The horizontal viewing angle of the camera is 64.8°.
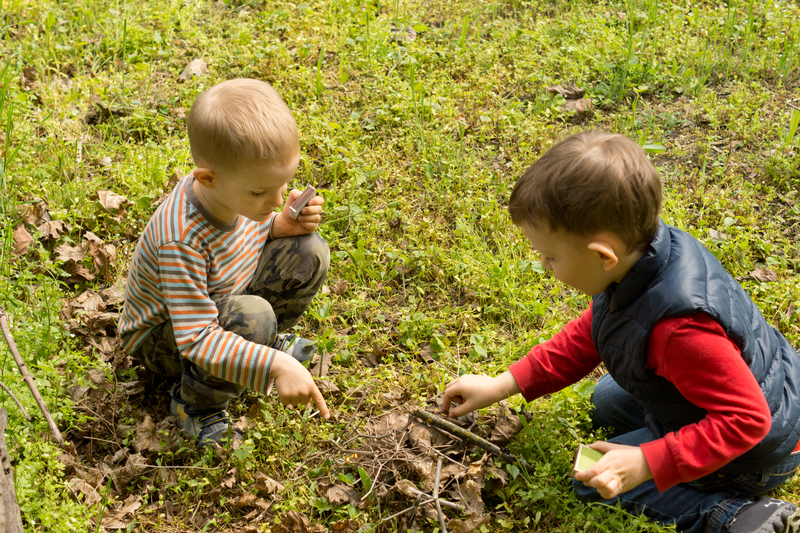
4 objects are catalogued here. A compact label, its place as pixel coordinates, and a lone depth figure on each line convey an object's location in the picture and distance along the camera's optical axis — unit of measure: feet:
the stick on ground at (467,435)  7.70
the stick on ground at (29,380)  6.89
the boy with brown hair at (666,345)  6.04
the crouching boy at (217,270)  7.11
